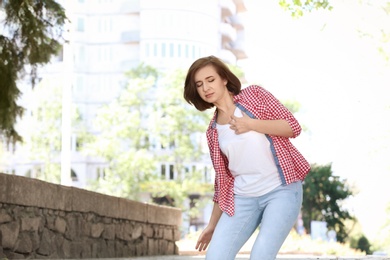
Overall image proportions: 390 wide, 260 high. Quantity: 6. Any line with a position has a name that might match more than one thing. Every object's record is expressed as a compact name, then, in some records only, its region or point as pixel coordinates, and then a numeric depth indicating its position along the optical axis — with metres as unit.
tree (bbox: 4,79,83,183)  60.28
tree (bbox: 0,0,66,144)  12.14
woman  4.77
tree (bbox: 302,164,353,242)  50.59
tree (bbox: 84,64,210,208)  53.62
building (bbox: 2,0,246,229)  70.25
